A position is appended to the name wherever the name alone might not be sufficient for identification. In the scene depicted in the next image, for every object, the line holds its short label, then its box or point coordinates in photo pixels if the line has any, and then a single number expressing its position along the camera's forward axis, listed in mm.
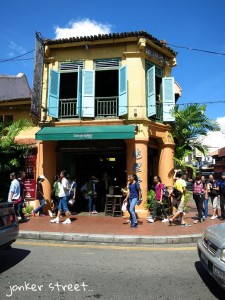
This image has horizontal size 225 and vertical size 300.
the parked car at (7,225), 4242
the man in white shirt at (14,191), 7797
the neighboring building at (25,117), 10539
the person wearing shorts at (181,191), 7549
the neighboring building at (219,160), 24650
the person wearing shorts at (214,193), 9321
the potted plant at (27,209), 9998
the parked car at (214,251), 3086
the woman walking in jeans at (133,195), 7511
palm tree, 10123
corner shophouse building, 9569
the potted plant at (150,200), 9420
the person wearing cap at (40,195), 9140
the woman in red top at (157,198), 8239
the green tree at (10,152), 9619
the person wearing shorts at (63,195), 7872
